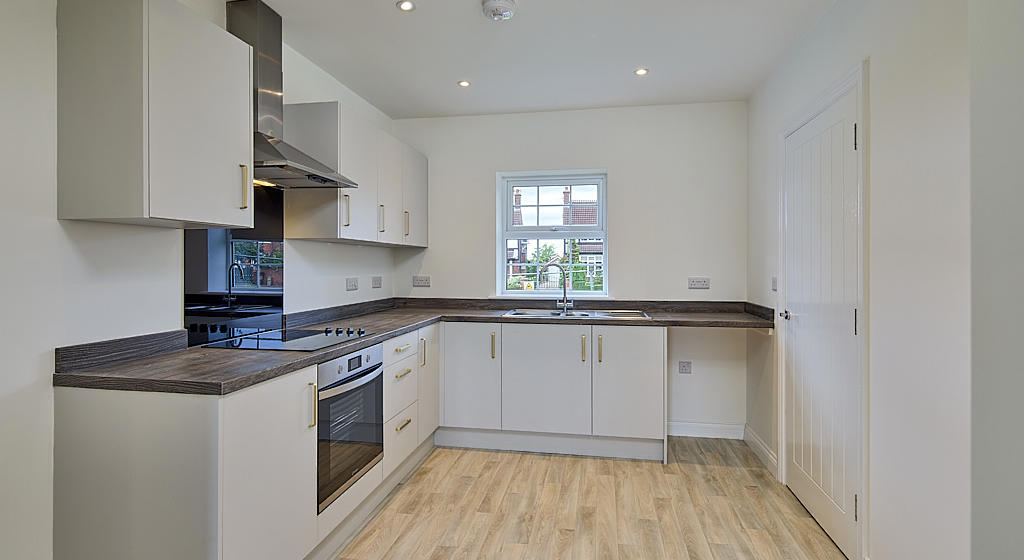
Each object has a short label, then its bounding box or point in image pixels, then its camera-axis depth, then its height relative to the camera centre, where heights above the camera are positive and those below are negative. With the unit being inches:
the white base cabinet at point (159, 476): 59.3 -24.0
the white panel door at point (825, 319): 81.8 -7.6
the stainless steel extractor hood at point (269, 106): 85.0 +32.7
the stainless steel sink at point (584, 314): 138.2 -10.2
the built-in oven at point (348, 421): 81.4 -25.4
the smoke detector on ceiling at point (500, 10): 90.5 +49.6
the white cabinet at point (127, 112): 61.4 +21.1
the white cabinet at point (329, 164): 105.7 +25.0
